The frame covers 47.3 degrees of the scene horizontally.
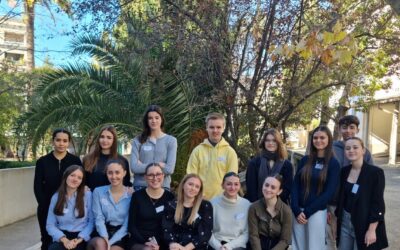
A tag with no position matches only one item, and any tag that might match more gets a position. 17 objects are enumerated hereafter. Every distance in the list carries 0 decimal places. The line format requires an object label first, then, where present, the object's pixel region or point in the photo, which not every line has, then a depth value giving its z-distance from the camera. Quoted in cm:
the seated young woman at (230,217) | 476
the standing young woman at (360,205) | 452
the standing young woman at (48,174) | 517
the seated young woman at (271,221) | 472
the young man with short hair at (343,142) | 511
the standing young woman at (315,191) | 474
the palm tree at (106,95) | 897
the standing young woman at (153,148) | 516
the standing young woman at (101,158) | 516
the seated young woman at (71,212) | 482
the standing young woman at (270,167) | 512
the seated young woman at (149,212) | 473
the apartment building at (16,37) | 1569
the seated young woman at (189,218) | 465
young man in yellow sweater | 518
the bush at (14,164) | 1135
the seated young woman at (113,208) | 480
